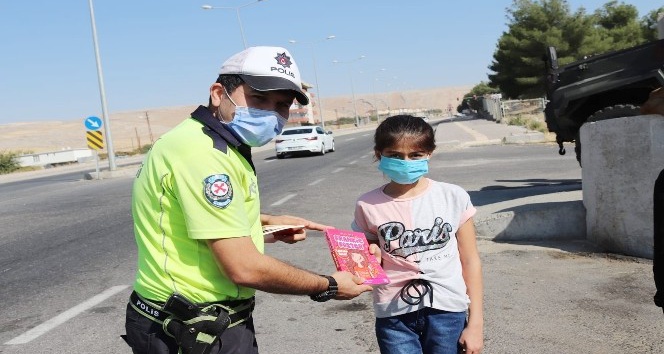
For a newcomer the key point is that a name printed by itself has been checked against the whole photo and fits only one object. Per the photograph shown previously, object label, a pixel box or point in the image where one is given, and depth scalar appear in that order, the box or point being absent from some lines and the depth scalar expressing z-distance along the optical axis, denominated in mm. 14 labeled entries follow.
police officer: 1914
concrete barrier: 6082
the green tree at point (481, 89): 123156
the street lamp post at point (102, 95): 25031
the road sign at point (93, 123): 24941
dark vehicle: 9320
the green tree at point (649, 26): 62522
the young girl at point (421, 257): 2619
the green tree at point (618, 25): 59781
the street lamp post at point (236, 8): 39162
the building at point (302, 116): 129500
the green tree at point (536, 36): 55969
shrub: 42812
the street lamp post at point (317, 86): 65125
